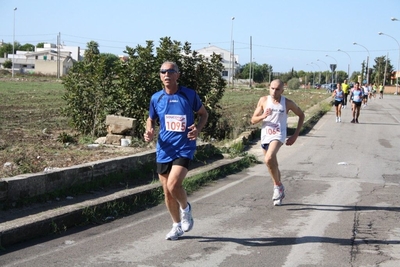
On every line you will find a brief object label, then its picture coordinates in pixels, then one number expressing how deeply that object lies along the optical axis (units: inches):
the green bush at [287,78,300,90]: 3688.5
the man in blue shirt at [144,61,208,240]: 257.1
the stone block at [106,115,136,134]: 540.4
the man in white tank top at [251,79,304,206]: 342.0
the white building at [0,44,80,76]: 4635.3
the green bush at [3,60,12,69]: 5344.5
